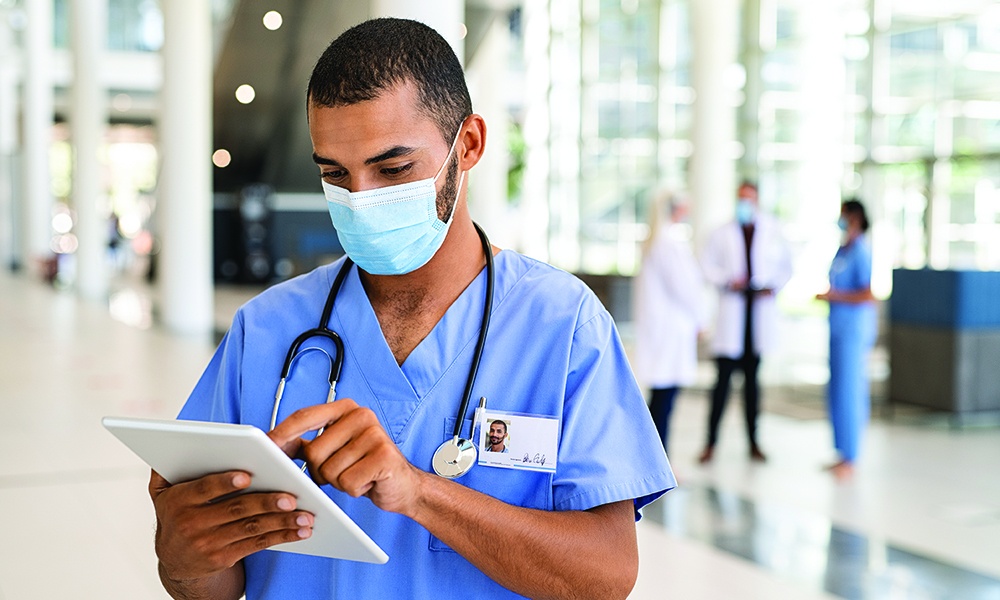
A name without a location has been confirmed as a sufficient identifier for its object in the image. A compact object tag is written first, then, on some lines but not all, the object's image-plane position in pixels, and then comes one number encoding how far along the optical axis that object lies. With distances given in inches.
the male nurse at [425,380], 50.6
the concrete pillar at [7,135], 974.3
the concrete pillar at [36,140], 872.3
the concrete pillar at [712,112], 498.9
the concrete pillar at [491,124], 605.0
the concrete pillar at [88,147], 671.1
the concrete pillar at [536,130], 764.6
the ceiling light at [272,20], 537.2
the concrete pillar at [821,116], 498.9
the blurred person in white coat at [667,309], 221.0
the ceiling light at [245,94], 645.3
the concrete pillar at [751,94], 552.1
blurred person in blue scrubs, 236.5
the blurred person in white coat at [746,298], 246.5
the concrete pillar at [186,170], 474.9
